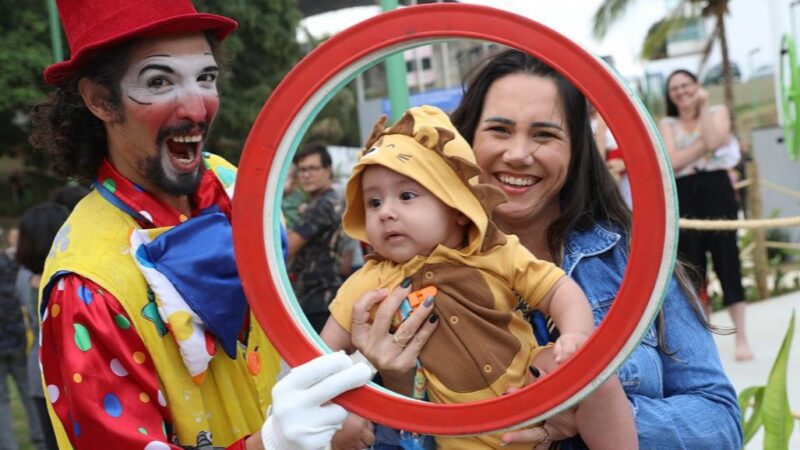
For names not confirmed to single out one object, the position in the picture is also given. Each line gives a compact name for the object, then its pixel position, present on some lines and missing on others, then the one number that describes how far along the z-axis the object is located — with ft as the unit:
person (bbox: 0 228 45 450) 20.16
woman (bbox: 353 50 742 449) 6.44
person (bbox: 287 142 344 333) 17.70
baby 6.08
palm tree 54.95
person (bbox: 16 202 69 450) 16.71
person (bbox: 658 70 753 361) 19.77
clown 6.24
